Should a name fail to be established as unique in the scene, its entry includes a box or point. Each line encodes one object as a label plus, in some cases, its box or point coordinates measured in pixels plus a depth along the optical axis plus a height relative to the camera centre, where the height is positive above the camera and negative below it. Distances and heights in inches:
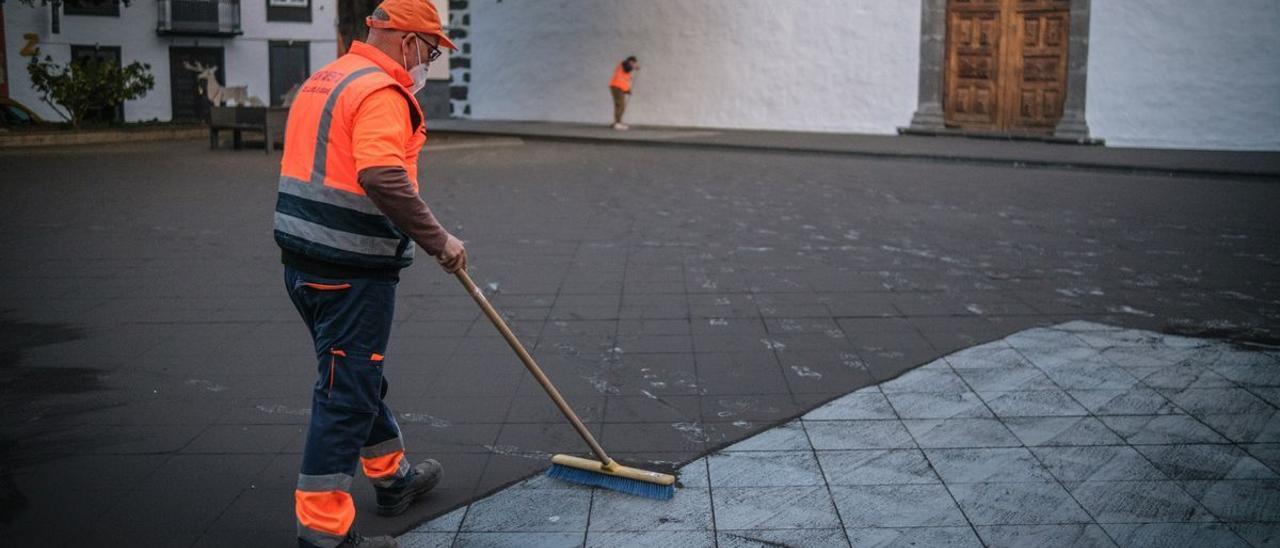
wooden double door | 836.6 +25.9
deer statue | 826.2 -0.4
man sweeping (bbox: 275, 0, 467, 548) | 132.0 -14.1
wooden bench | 740.6 -15.5
